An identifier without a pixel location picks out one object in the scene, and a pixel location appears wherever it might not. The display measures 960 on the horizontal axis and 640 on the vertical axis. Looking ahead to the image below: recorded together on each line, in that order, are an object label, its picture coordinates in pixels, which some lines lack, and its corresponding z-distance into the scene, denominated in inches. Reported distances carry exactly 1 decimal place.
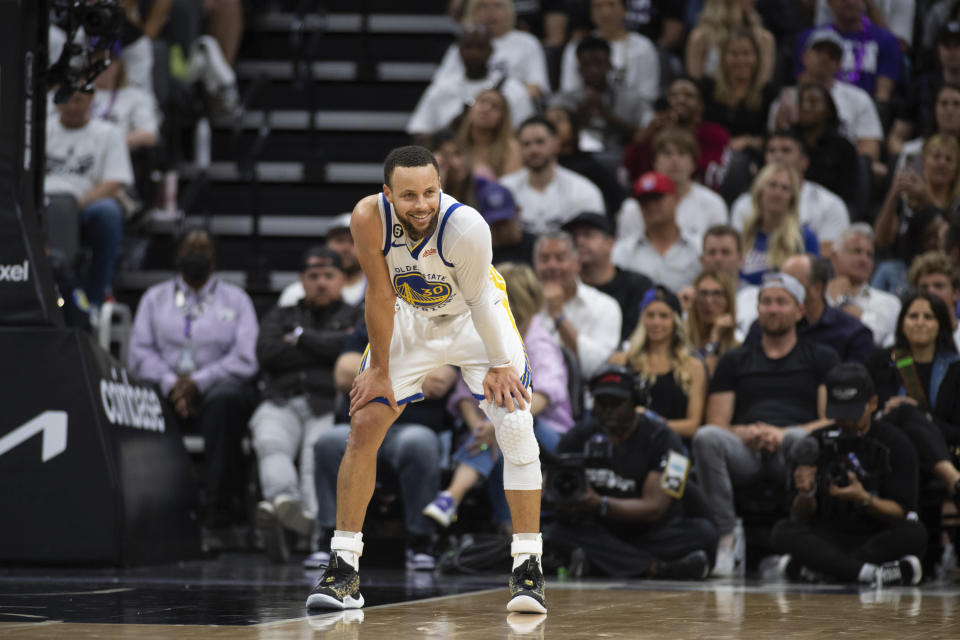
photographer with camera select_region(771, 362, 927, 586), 561.6
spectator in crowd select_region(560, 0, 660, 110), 912.3
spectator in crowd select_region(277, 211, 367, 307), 727.7
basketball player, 397.7
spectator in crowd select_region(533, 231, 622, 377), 671.8
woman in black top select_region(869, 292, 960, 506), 595.5
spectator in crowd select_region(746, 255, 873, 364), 652.1
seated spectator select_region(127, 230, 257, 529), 685.9
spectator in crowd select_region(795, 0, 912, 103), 913.5
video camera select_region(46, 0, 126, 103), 570.3
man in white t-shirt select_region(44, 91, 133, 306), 759.1
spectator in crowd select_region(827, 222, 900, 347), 701.3
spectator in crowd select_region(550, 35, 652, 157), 867.4
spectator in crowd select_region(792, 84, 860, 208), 812.6
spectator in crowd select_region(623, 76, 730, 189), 824.3
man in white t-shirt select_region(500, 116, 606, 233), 773.3
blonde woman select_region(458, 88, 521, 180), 797.2
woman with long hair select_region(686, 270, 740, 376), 664.4
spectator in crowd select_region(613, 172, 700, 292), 741.3
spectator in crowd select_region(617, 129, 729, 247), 776.3
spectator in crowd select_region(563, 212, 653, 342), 714.8
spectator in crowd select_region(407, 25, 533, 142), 858.1
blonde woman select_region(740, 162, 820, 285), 717.9
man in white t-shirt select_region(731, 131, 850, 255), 779.4
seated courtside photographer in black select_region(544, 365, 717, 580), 589.9
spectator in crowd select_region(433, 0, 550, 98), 894.4
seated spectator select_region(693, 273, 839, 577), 610.9
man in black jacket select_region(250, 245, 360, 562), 664.4
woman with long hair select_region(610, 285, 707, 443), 640.4
